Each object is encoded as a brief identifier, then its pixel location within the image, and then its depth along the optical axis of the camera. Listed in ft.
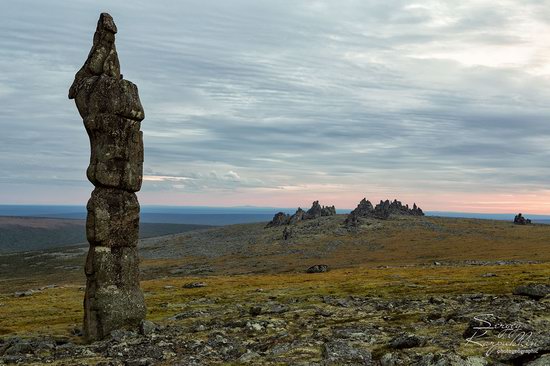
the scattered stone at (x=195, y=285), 259.25
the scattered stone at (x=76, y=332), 131.13
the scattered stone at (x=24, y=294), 280.33
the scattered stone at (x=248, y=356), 86.33
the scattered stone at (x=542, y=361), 63.48
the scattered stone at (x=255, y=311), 135.16
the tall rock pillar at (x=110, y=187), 118.62
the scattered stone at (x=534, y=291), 127.13
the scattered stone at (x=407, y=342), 82.74
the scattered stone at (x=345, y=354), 79.47
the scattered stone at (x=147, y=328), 114.21
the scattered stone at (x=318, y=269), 328.17
